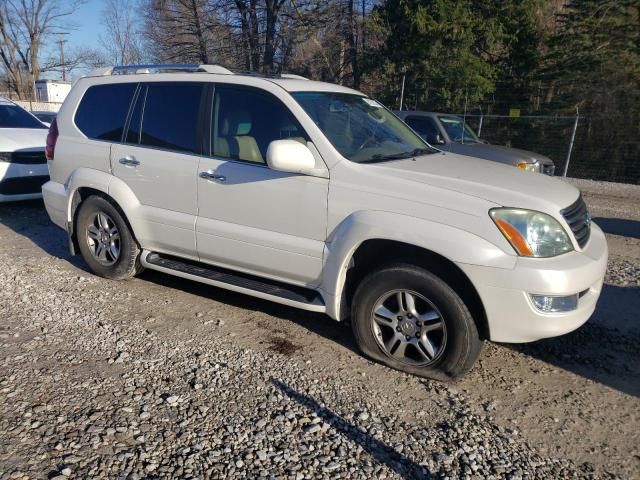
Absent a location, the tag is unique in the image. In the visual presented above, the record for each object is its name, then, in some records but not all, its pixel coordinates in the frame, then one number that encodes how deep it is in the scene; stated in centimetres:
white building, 3934
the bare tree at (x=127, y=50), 3848
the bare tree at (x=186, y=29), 2530
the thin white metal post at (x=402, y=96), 1913
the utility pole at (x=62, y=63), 4898
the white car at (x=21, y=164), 772
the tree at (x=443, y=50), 2036
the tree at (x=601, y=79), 1694
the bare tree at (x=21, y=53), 4484
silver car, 965
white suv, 330
